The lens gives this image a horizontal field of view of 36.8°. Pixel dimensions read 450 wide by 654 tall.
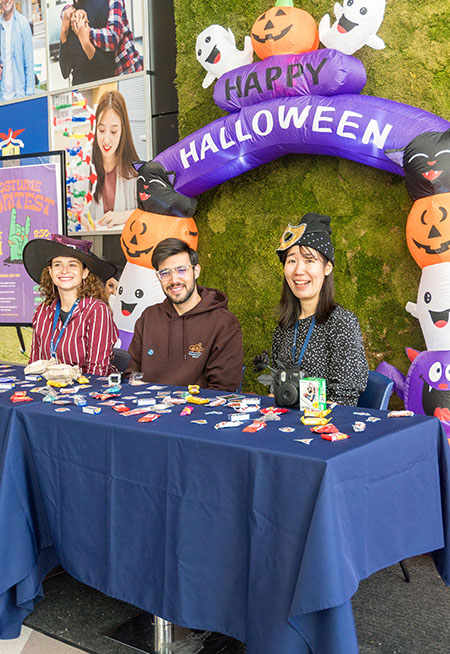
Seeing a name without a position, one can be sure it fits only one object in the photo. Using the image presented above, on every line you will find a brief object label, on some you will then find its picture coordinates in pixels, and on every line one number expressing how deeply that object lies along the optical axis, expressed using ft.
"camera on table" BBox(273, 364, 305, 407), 6.82
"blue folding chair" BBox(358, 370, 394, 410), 8.15
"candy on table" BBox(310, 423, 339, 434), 5.78
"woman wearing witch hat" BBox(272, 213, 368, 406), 8.11
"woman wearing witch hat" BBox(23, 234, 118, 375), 10.53
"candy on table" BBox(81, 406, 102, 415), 6.79
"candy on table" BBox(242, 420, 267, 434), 5.95
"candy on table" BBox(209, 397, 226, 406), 7.21
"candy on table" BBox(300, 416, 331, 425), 6.13
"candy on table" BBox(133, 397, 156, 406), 7.16
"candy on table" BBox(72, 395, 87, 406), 7.25
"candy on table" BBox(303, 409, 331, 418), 6.39
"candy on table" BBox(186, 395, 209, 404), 7.30
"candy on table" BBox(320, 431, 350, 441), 5.56
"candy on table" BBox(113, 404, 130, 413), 6.90
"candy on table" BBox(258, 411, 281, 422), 6.39
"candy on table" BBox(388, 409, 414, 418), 6.39
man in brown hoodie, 9.55
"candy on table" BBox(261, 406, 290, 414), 6.70
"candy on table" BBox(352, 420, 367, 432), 5.87
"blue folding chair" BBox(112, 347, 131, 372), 11.24
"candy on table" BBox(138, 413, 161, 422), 6.40
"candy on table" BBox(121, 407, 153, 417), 6.73
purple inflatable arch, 10.50
